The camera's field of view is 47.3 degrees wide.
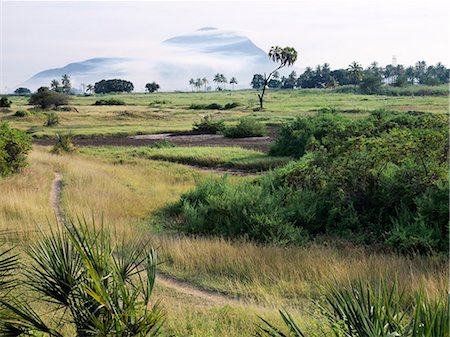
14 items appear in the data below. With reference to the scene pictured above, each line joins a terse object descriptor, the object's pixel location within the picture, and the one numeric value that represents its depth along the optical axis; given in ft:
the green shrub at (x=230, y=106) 265.79
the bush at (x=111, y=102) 308.48
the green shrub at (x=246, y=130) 138.35
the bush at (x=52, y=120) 178.11
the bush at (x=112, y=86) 620.90
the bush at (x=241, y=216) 42.04
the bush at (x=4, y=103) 224.78
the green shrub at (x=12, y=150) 64.70
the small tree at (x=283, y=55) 267.59
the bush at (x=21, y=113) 191.52
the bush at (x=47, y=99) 241.55
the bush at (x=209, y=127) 152.66
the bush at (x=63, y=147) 103.30
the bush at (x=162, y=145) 115.90
